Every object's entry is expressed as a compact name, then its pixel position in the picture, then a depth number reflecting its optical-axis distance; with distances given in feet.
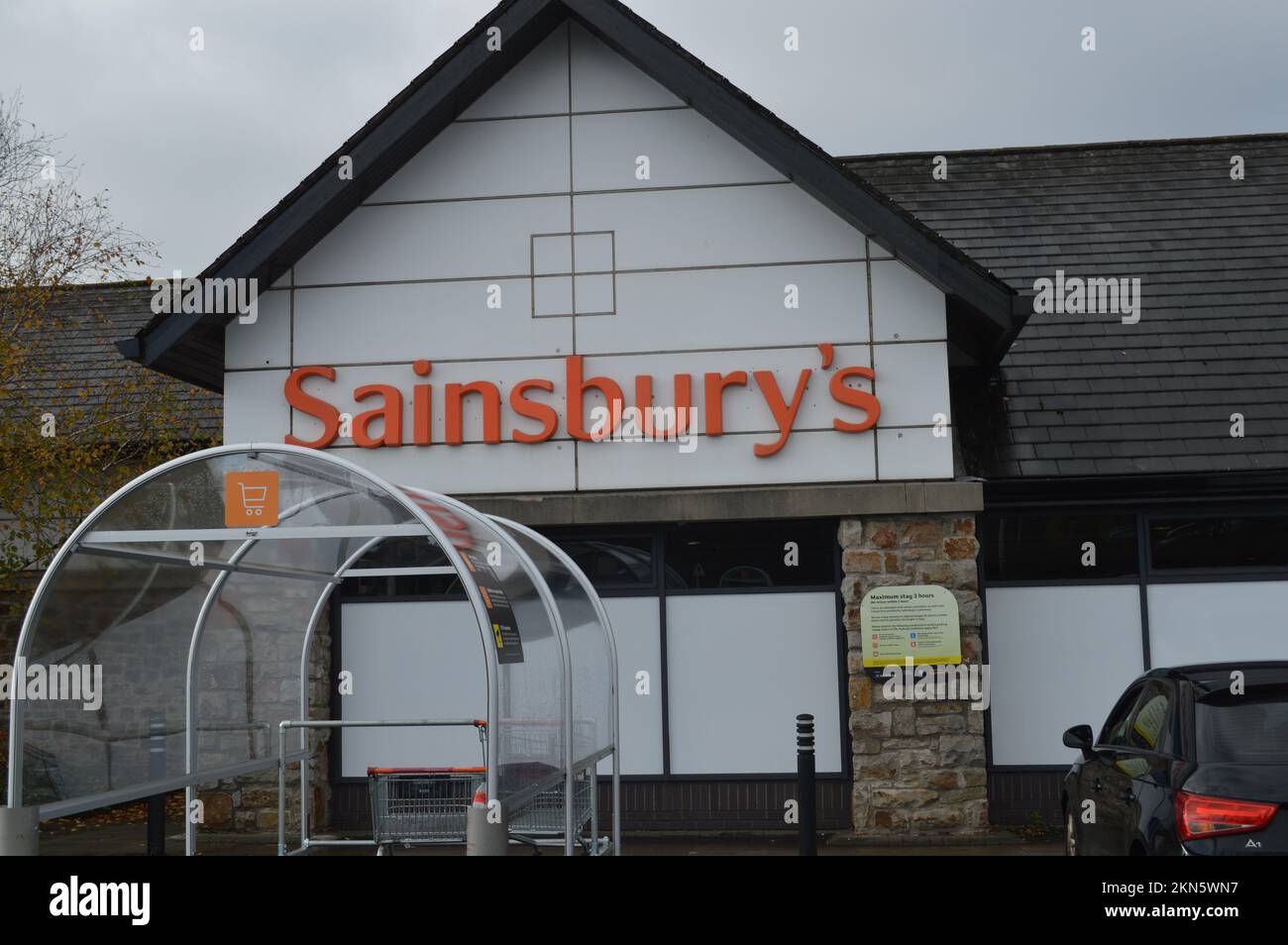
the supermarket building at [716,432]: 36.42
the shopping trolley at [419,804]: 28.40
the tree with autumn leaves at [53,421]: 43.80
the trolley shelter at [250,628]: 23.02
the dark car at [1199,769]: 19.27
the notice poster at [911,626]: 35.63
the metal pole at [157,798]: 26.43
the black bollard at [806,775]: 29.55
